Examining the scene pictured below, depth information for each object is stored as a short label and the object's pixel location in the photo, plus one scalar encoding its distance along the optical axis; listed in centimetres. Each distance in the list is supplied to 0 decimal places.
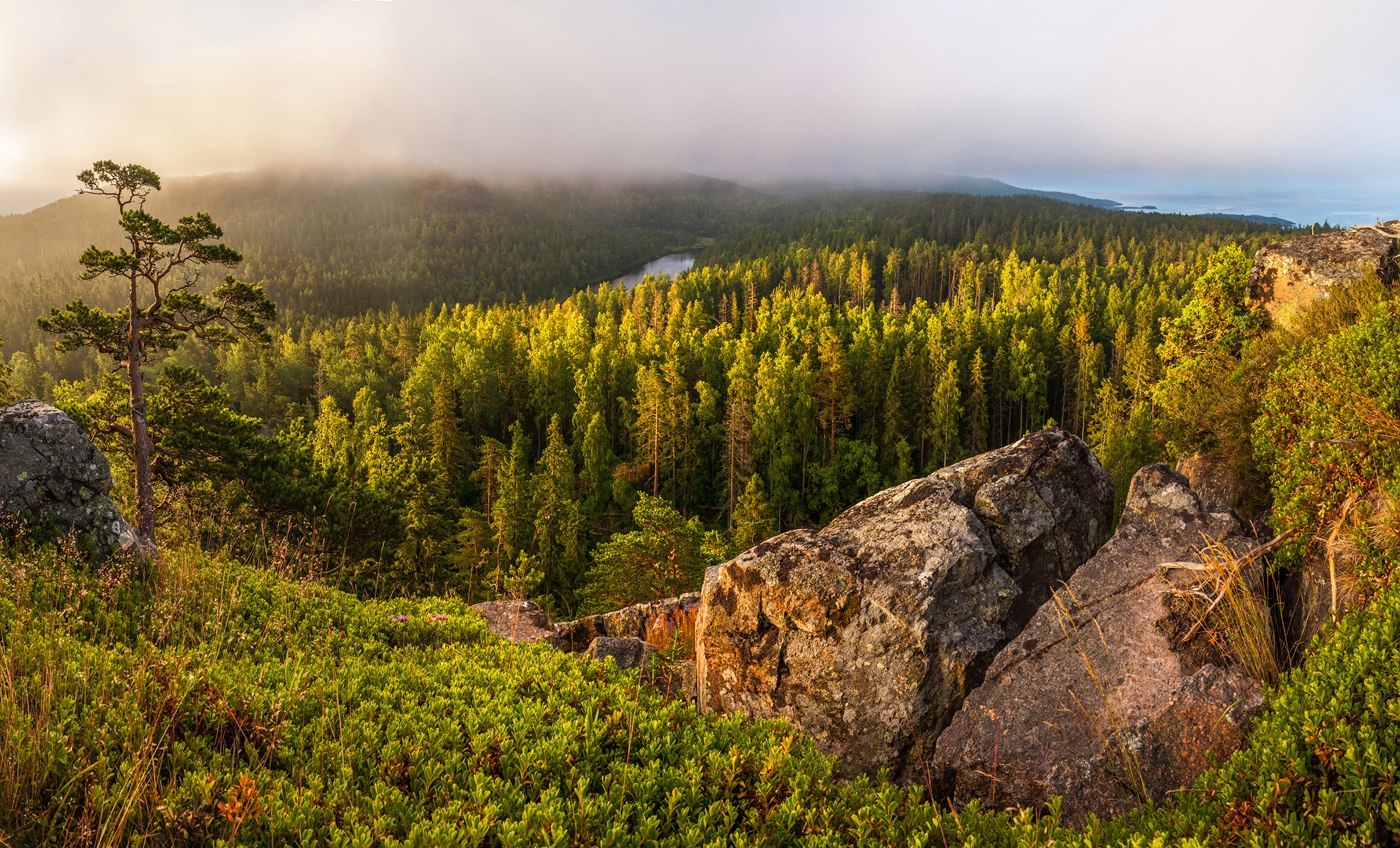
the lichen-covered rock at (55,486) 868
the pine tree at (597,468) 6081
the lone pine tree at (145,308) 1775
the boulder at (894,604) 914
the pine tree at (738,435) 6178
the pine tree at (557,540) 4403
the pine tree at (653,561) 2948
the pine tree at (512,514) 4181
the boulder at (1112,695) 675
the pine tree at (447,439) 5794
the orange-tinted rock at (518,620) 1421
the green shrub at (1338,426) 736
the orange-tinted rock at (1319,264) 1659
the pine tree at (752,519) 4528
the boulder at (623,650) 1172
